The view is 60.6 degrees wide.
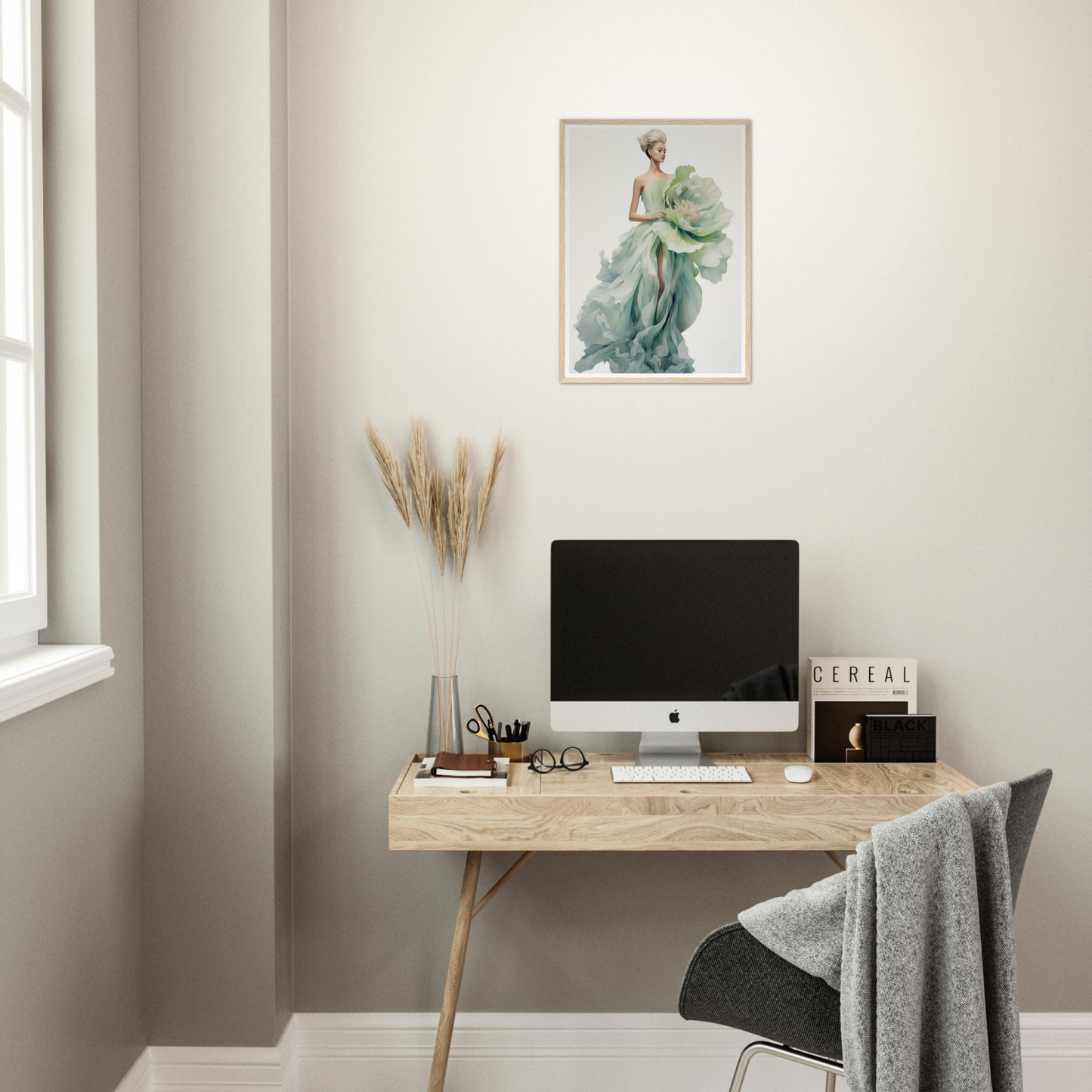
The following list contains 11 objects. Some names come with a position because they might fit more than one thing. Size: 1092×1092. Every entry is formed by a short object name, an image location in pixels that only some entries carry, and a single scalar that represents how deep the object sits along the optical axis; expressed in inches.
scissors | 82.7
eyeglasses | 81.4
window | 67.2
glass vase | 82.5
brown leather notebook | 76.4
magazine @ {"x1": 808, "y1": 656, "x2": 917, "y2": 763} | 82.4
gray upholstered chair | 58.4
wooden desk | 72.7
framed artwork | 86.6
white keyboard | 76.4
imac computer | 80.1
